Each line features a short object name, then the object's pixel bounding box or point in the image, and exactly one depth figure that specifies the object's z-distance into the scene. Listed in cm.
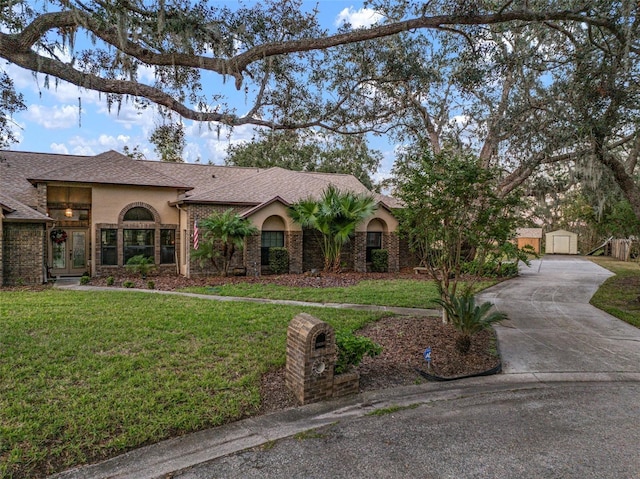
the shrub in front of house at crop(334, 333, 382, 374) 500
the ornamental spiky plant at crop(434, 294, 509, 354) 627
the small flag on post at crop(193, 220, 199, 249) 1515
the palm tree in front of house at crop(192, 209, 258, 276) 1426
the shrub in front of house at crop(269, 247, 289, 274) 1616
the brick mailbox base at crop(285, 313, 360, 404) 458
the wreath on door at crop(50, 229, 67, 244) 1541
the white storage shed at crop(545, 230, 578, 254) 4038
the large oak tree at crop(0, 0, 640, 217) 557
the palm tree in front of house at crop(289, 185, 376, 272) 1594
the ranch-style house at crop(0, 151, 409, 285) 1489
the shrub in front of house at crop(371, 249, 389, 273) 1820
